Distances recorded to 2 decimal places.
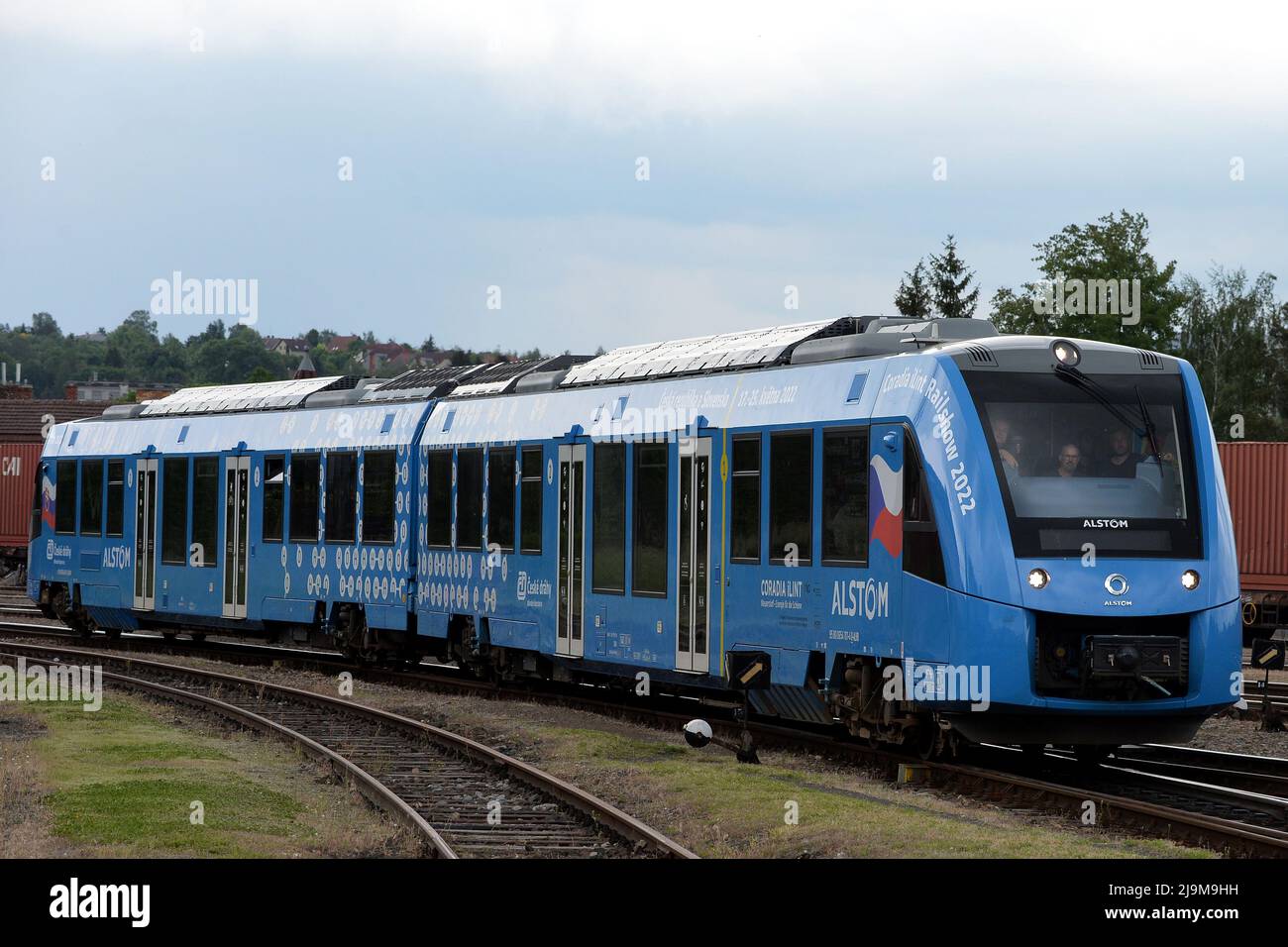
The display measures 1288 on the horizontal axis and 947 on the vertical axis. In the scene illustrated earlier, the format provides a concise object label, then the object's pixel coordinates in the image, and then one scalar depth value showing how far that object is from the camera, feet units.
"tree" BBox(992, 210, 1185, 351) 227.40
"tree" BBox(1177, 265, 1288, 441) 272.72
